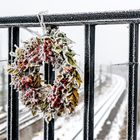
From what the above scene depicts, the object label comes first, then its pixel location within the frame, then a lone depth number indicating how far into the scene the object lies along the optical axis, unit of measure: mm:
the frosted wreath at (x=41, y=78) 1326
